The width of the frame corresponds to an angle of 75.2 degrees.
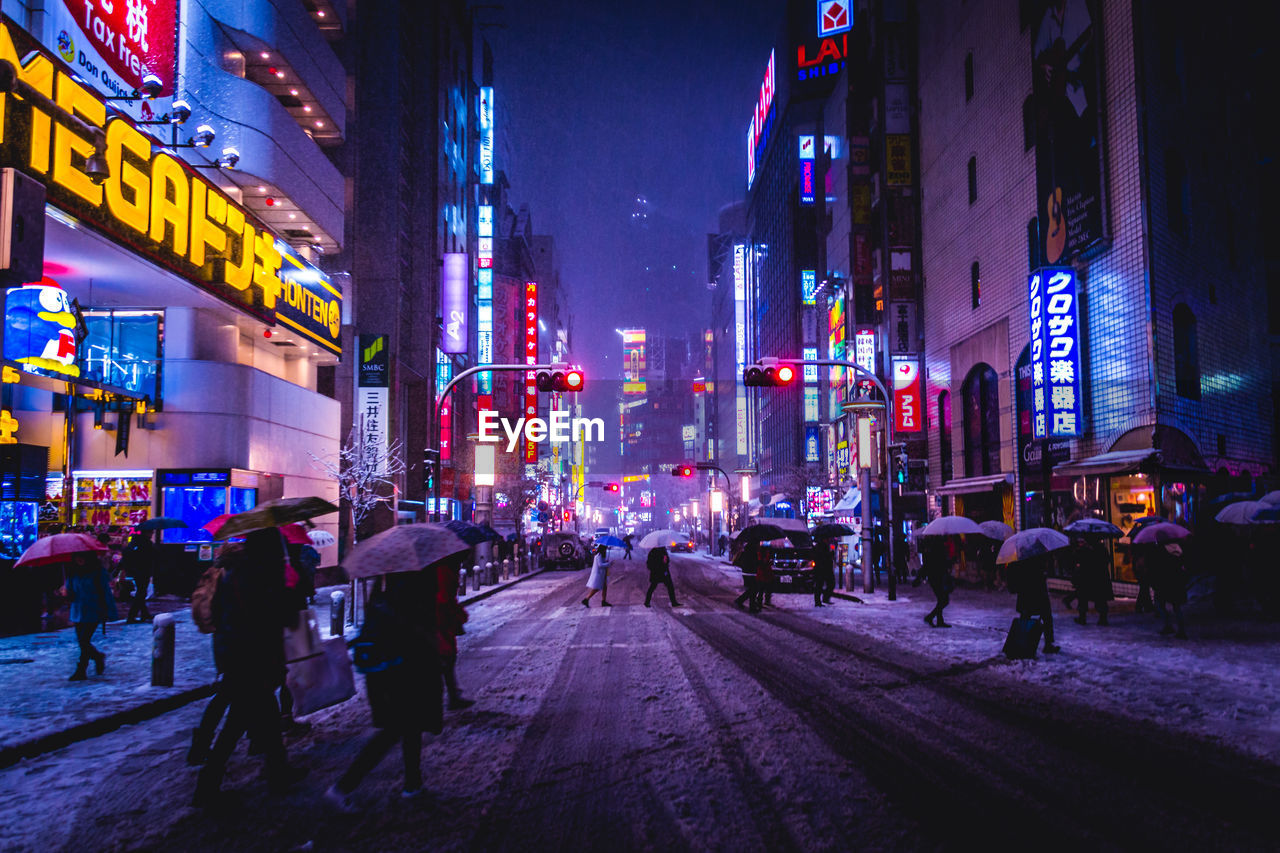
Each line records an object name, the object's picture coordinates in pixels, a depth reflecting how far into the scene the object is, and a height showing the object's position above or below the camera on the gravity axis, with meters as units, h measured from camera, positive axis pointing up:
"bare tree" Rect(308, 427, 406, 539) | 29.05 +0.66
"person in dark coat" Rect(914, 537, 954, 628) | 16.00 -1.80
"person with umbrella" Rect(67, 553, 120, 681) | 10.48 -1.46
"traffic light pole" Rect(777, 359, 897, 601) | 20.52 -0.44
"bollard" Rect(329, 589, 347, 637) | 13.93 -2.26
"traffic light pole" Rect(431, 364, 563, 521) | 18.77 +2.59
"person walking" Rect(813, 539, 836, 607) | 21.30 -2.30
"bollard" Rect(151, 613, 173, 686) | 9.95 -2.03
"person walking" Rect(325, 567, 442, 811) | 5.44 -1.29
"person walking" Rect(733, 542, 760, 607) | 19.91 -2.13
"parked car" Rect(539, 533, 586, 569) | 46.38 -3.89
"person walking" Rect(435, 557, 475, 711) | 8.07 -1.37
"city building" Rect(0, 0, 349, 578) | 14.77 +4.72
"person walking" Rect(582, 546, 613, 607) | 20.42 -2.27
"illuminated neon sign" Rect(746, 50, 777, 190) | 93.75 +43.02
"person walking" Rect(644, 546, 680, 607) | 19.44 -1.98
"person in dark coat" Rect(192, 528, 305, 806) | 5.77 -1.20
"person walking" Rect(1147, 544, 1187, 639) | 13.66 -1.65
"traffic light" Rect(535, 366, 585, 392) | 19.44 +2.41
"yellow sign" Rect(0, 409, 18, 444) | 18.28 +1.27
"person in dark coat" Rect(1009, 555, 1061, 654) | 11.66 -1.53
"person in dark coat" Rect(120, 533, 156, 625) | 17.25 -1.69
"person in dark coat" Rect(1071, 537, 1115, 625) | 15.55 -1.84
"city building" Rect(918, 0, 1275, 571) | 20.11 +5.92
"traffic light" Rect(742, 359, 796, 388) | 19.61 +2.56
